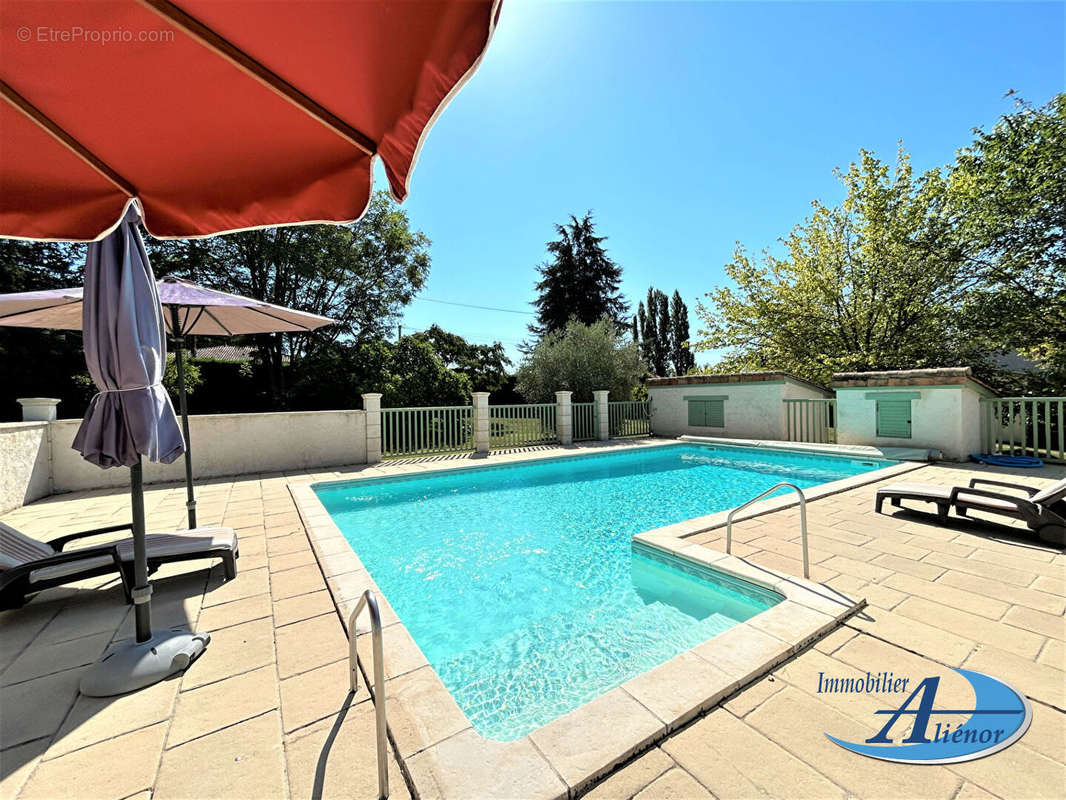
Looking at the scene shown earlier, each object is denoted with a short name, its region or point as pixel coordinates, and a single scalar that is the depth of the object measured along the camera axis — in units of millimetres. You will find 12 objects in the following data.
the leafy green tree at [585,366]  14859
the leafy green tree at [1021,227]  11680
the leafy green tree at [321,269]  14312
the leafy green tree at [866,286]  13992
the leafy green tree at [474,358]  18547
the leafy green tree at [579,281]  24000
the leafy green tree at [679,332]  32688
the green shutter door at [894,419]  9242
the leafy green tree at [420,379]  15250
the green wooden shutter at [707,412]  13031
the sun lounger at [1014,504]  3711
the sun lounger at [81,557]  2604
